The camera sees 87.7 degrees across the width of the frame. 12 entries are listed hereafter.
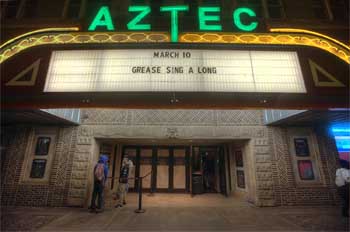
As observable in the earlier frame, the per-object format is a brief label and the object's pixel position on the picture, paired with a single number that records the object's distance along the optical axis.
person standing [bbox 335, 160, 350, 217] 5.16
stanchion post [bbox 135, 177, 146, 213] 5.65
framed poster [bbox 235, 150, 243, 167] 8.09
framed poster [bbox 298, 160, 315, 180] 6.81
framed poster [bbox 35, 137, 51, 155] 6.92
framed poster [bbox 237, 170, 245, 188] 7.91
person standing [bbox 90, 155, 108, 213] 5.77
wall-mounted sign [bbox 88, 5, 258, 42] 3.87
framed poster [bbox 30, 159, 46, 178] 6.74
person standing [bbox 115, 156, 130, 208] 6.48
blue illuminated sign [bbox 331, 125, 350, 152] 7.11
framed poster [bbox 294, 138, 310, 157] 7.03
